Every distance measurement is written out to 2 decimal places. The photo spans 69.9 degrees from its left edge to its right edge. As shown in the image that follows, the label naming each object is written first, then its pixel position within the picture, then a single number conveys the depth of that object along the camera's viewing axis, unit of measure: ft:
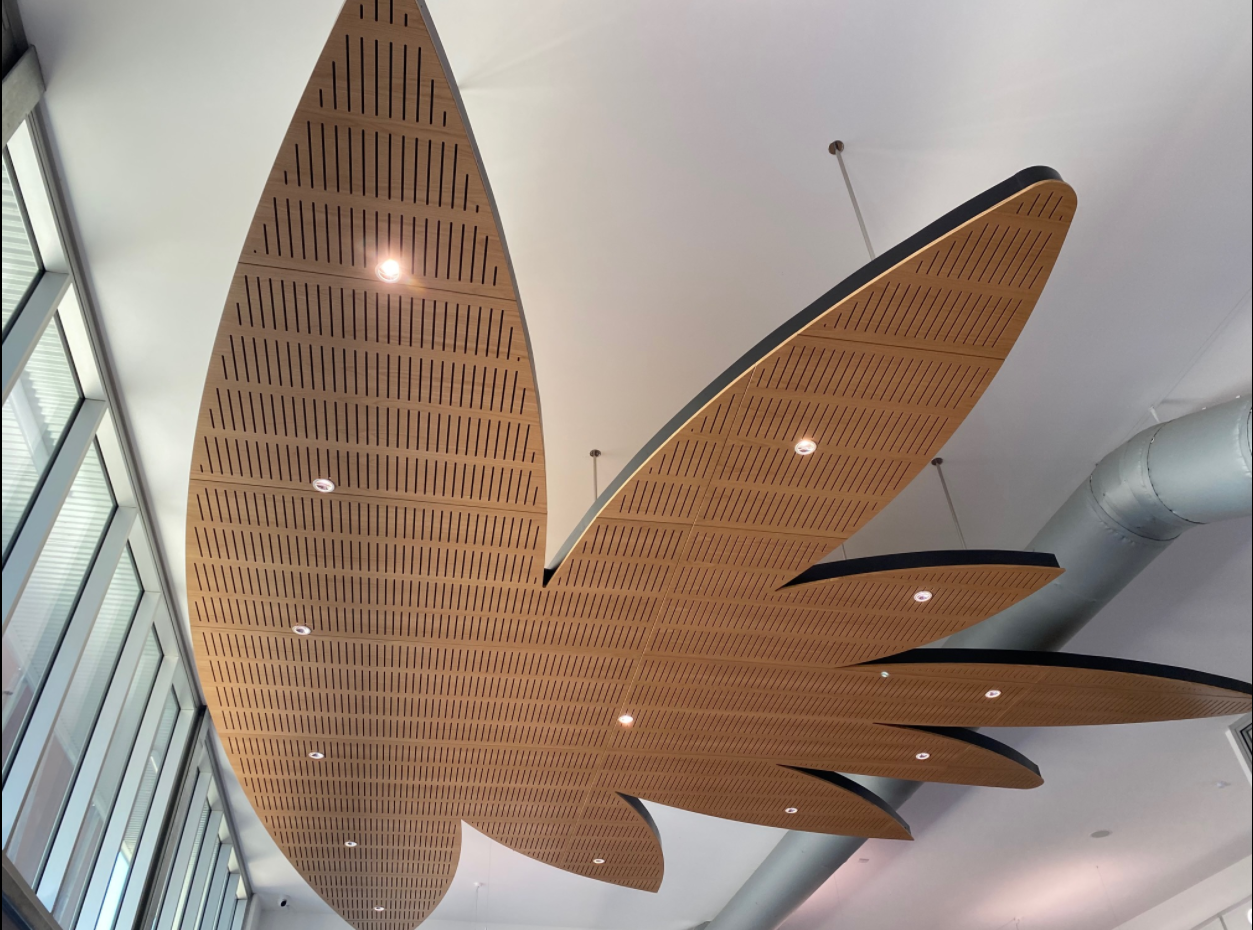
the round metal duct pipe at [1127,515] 10.19
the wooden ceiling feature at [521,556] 14.39
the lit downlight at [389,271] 14.69
